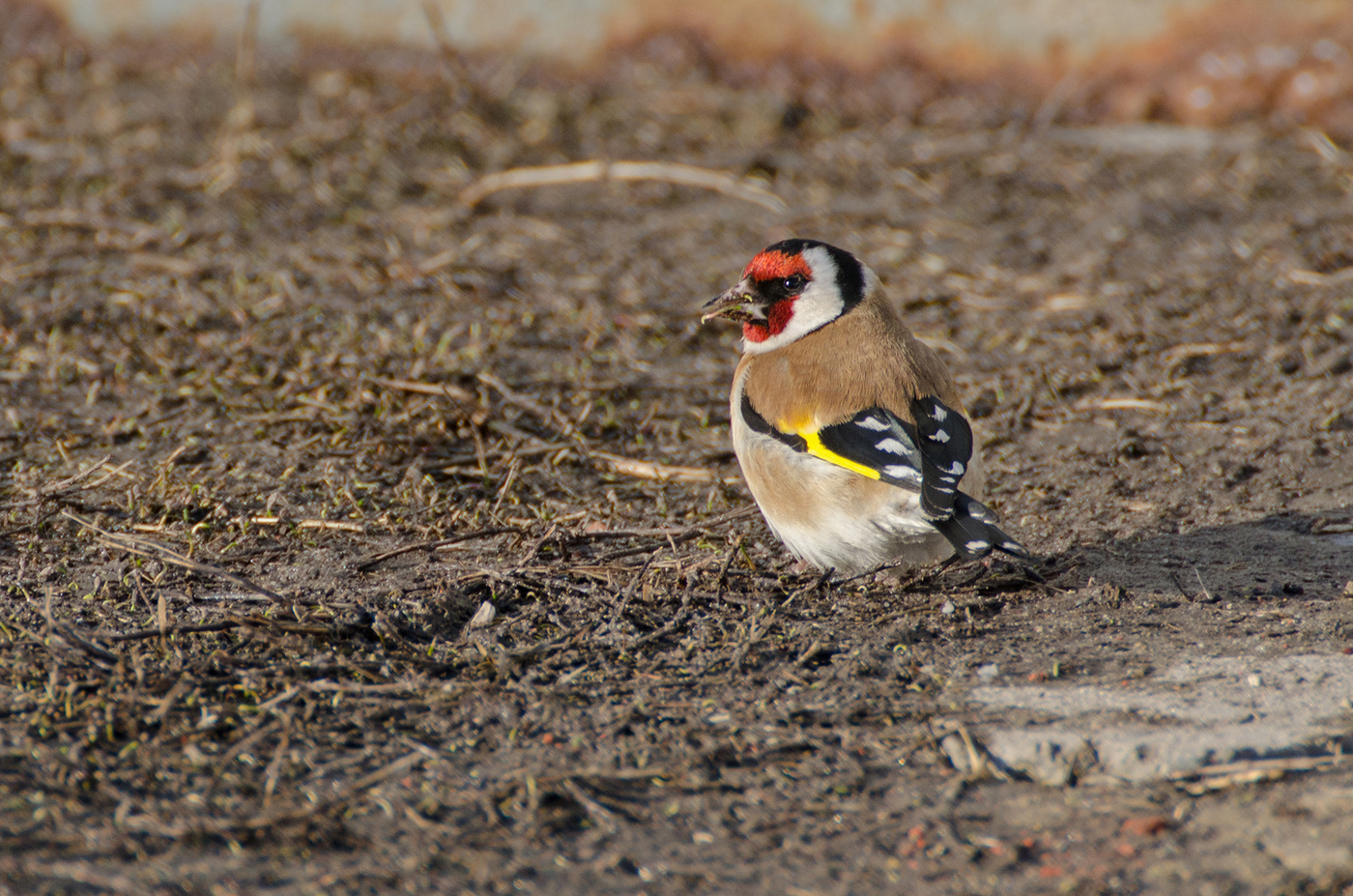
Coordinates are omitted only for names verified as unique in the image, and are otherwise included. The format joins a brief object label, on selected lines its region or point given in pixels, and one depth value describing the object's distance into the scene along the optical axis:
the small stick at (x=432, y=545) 8.12
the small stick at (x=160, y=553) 7.29
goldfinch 7.48
